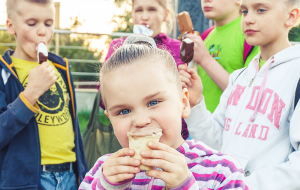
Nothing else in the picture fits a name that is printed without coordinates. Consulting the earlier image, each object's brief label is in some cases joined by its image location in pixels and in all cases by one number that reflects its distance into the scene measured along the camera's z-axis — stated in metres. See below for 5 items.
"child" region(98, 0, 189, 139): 2.75
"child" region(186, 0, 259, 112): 2.34
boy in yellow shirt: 2.11
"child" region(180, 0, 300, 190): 1.56
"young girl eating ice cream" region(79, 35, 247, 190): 1.10
